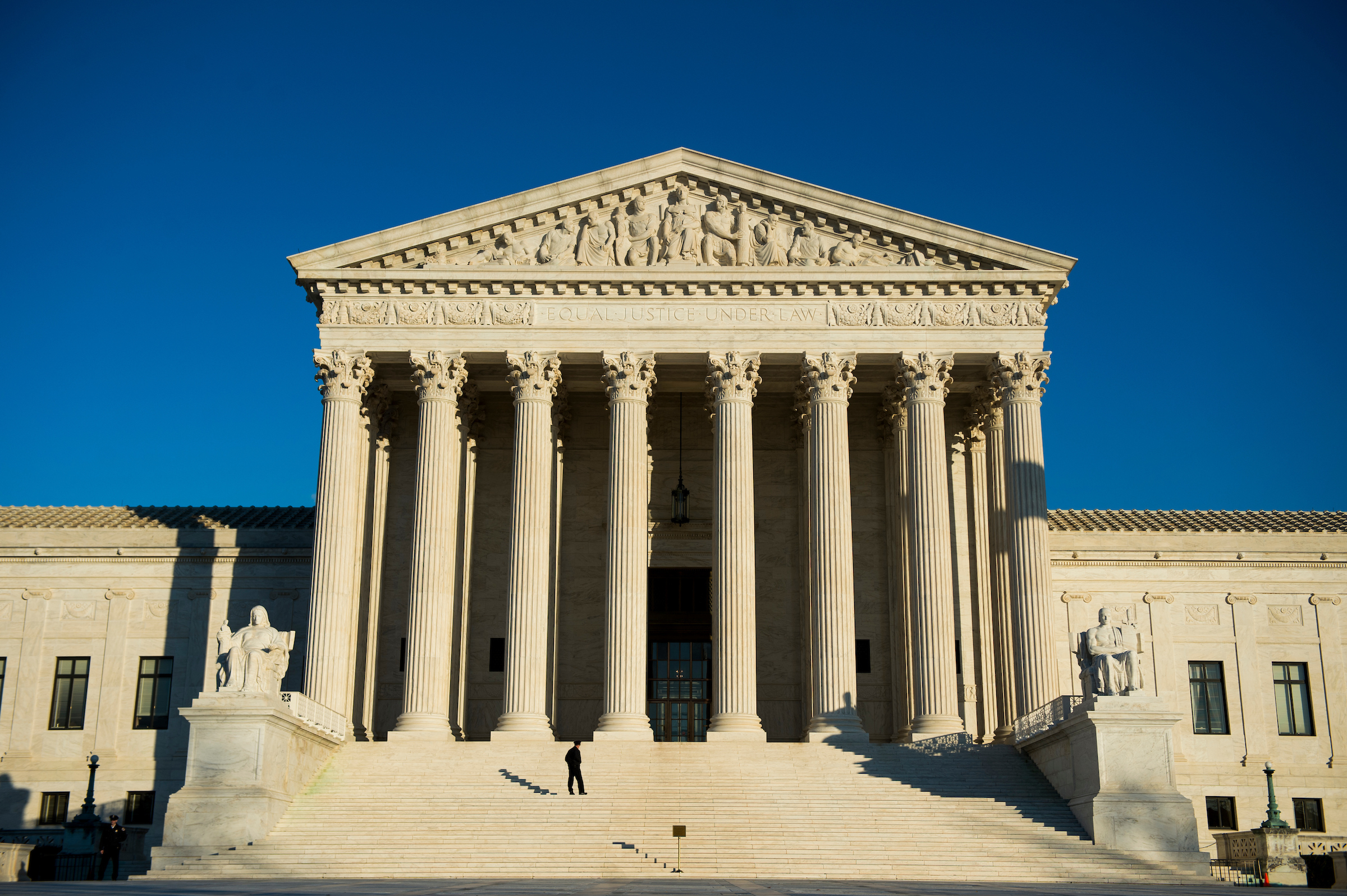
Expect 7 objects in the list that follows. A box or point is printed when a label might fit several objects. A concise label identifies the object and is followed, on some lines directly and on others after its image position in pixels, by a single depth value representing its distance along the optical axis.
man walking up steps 32.28
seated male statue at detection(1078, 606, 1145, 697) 31.92
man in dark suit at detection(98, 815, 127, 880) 34.69
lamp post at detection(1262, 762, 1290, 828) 34.60
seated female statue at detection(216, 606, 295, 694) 32.72
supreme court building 39.66
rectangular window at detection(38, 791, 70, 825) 42.44
